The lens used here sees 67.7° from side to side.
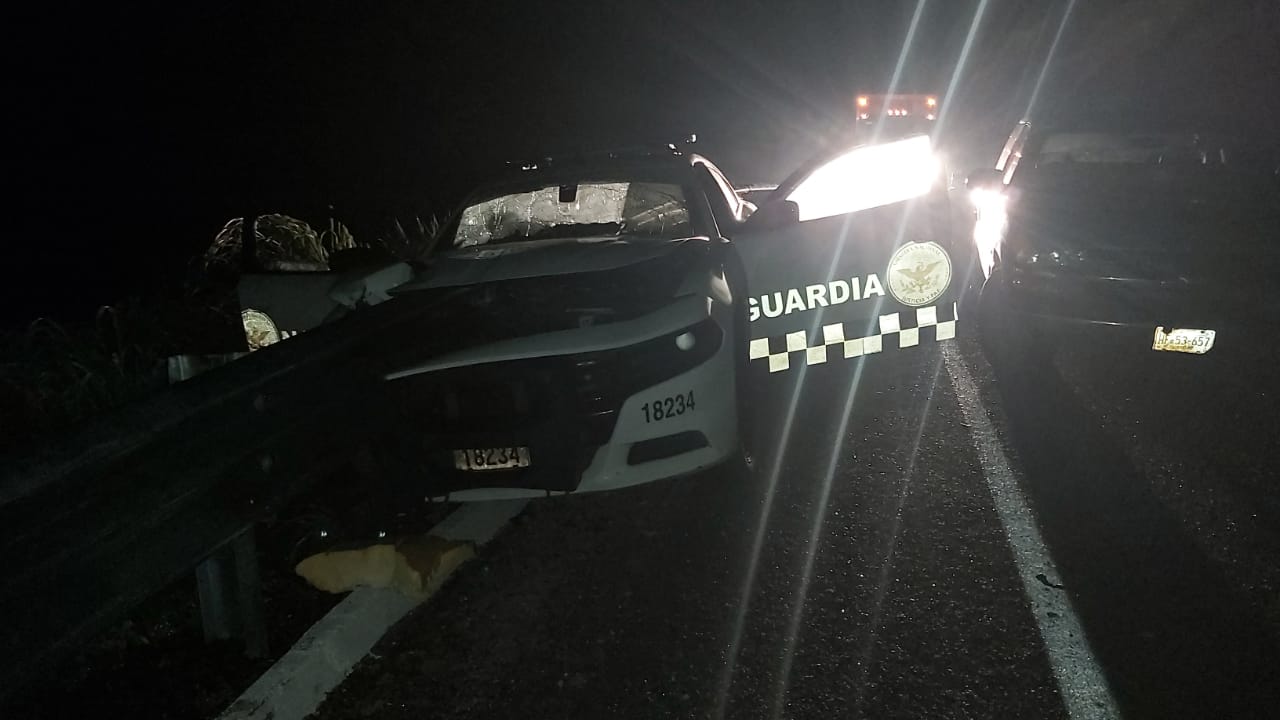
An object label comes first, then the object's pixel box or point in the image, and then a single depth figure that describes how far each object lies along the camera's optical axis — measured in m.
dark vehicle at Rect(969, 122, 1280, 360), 6.27
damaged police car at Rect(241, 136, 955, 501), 4.04
